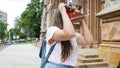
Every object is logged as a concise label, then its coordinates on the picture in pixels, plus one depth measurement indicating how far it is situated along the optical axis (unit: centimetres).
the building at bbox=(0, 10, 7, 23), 6832
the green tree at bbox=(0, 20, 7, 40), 2977
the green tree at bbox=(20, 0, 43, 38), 2495
